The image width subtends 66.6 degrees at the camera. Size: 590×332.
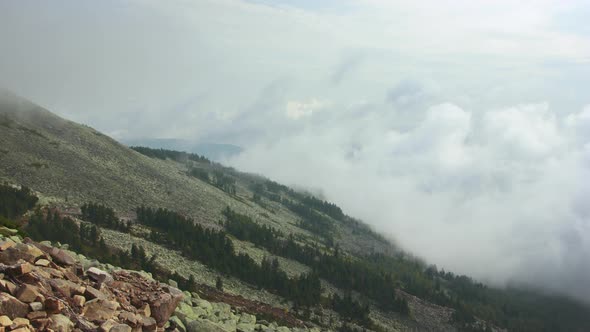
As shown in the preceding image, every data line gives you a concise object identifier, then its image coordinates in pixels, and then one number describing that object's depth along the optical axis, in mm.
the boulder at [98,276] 33250
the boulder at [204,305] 44844
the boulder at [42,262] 30609
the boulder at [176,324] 35047
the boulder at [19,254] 29078
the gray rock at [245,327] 44081
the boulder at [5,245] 29438
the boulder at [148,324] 31197
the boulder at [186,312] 37062
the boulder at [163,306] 33906
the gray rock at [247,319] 49525
